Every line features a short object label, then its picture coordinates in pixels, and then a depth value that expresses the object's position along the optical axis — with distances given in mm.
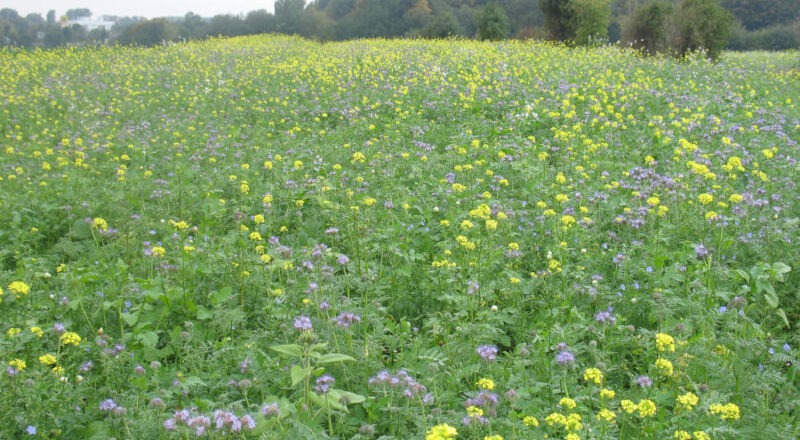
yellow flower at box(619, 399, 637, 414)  2252
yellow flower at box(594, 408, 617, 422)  2244
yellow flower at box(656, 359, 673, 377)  2440
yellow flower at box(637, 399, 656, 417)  2184
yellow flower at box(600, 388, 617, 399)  2389
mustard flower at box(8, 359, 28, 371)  2637
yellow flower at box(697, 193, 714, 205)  3961
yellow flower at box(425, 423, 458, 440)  1773
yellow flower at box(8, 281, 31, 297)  2989
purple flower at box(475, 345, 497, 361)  2703
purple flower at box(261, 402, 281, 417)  2229
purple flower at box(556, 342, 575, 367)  2623
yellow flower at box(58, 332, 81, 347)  2812
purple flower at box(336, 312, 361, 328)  2896
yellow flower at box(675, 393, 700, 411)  2230
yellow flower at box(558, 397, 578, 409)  2279
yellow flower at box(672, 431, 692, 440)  2248
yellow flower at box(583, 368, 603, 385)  2445
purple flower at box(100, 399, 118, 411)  2562
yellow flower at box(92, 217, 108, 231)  3889
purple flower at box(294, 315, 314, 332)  2623
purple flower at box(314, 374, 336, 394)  2474
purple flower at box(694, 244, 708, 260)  3631
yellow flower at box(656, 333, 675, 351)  2492
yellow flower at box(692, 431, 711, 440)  2066
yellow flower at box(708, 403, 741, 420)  2250
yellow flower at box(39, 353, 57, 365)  2664
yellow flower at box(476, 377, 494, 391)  2392
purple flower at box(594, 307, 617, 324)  3098
